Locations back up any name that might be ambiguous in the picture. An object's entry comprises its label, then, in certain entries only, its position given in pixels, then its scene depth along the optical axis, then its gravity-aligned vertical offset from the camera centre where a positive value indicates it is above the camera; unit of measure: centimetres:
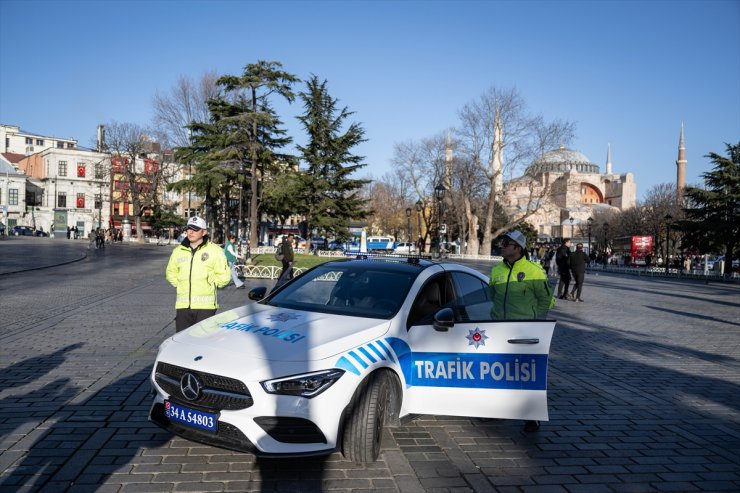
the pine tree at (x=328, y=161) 4522 +563
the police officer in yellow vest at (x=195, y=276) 595 -49
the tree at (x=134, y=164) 6119 +669
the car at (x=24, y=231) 7588 -120
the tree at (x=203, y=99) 4728 +1058
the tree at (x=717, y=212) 3881 +236
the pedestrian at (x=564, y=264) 1841 -76
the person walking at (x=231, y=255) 1719 -77
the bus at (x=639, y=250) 5841 -66
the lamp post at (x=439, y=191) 3645 +289
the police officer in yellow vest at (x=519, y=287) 572 -47
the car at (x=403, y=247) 6881 -151
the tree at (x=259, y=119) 3644 +717
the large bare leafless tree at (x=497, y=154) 5038 +749
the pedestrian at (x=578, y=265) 1766 -73
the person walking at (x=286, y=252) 1723 -62
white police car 379 -94
